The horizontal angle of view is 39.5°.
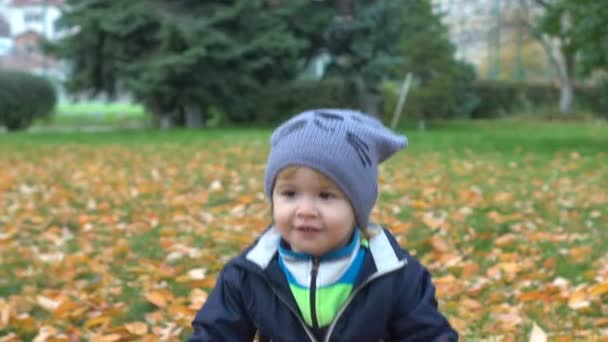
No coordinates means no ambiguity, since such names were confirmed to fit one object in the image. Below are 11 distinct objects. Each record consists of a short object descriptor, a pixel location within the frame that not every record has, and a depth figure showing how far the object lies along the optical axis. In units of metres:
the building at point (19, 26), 33.56
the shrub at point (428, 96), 23.19
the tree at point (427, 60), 22.45
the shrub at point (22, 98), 21.55
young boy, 2.19
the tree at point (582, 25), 12.25
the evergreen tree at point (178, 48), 18.39
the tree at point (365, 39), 20.84
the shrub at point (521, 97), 30.39
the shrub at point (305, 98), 22.45
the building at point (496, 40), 35.75
